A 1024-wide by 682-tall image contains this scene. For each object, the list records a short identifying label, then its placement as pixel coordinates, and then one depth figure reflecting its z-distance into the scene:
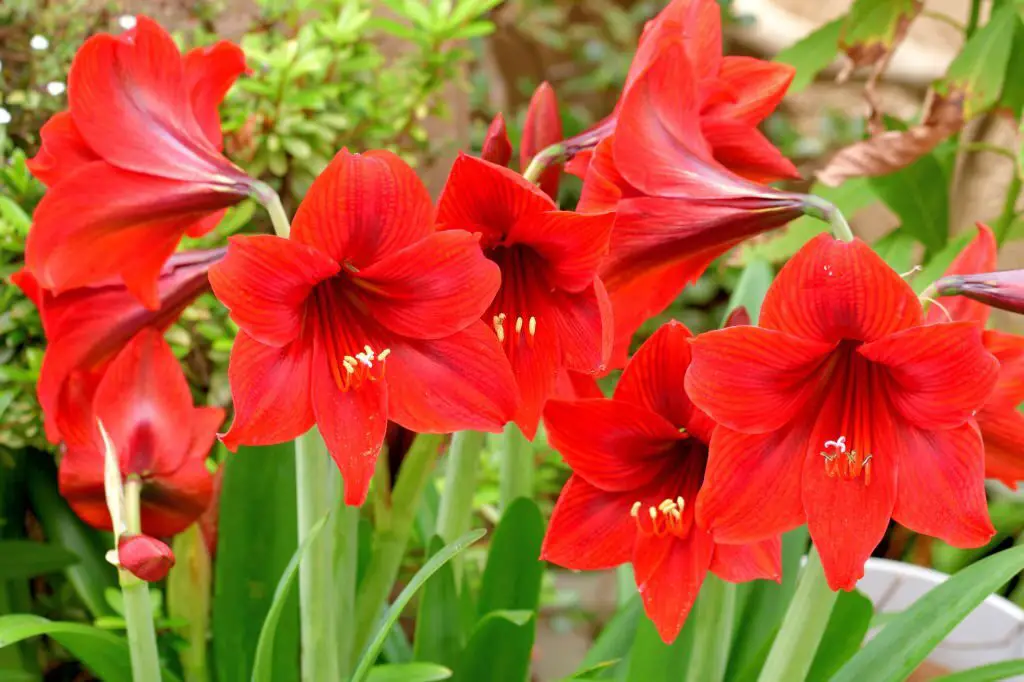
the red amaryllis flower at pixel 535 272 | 1.21
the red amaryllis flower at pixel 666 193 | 1.23
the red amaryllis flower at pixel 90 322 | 1.31
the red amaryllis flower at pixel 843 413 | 1.16
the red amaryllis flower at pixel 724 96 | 1.29
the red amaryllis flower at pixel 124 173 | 1.24
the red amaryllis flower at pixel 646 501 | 1.26
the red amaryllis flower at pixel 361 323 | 1.19
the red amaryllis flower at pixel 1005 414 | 1.23
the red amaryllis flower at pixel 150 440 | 1.32
